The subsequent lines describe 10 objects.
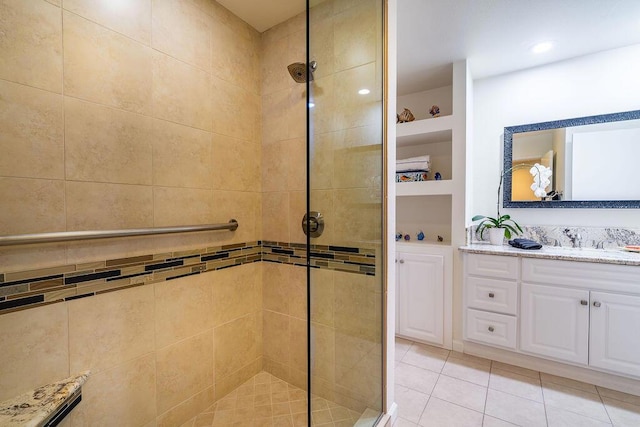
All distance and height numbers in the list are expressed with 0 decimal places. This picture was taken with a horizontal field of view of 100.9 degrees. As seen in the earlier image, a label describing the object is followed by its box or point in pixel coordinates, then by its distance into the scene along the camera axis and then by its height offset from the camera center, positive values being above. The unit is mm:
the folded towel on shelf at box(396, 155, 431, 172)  2289 +385
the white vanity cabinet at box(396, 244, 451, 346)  2088 -697
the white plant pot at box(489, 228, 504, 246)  2119 -230
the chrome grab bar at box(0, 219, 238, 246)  840 -98
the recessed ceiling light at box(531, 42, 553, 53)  1813 +1120
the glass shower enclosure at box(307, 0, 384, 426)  934 -5
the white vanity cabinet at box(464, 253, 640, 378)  1540 -663
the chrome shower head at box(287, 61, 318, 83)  1356 +716
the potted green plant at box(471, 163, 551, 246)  2092 -96
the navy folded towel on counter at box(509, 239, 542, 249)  1873 -264
